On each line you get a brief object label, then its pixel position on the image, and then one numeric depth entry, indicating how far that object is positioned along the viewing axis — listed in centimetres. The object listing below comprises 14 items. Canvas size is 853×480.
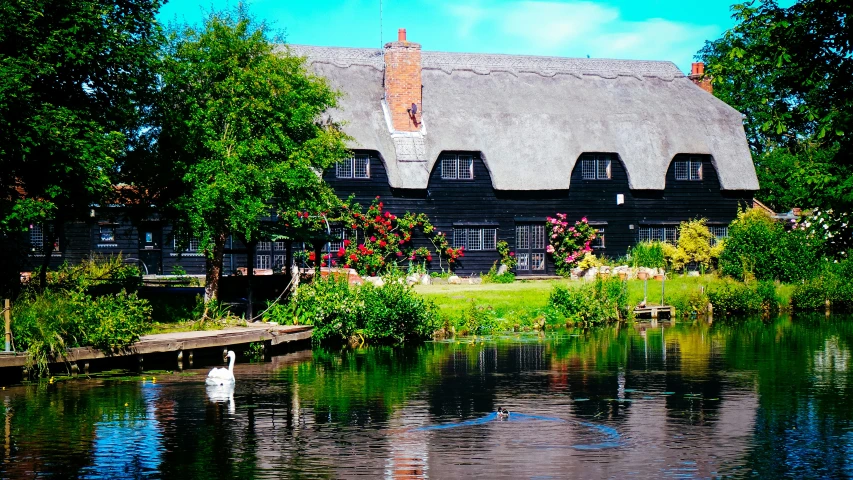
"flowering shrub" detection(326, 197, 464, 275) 4503
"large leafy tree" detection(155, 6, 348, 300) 3027
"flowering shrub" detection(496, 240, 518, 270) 4859
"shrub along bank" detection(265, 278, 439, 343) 3228
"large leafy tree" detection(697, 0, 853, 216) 2580
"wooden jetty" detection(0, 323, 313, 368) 2544
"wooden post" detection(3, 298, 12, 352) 2441
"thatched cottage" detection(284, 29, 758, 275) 4741
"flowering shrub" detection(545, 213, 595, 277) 4906
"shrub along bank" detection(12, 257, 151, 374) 2480
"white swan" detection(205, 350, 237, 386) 2370
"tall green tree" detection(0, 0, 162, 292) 2523
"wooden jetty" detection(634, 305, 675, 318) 4003
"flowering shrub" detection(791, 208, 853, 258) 2706
